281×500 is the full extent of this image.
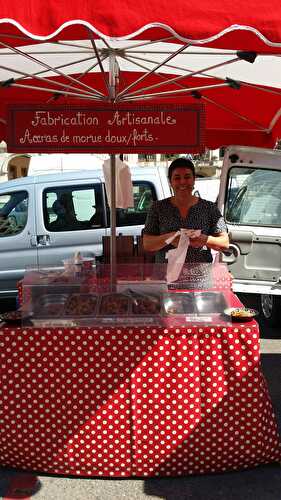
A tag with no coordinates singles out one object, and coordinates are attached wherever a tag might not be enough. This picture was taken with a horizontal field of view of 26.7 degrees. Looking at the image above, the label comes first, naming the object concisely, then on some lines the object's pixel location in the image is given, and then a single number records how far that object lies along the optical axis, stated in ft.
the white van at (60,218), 26.14
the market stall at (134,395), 11.03
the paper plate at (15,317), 11.41
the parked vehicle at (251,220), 21.45
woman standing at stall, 14.74
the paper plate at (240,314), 11.18
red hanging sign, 11.19
